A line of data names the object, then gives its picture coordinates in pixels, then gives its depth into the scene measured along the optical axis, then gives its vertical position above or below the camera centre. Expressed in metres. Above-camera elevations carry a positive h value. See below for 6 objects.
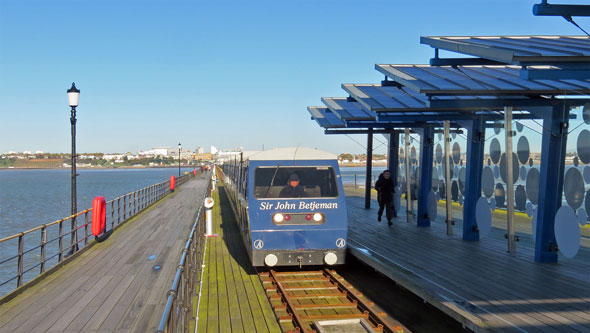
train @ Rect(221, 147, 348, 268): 10.89 -1.27
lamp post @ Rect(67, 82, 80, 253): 15.10 +0.75
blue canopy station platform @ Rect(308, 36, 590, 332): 7.57 -0.75
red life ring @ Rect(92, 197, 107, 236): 15.62 -2.06
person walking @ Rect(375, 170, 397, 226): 16.69 -1.19
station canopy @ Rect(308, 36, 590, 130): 7.65 +1.39
